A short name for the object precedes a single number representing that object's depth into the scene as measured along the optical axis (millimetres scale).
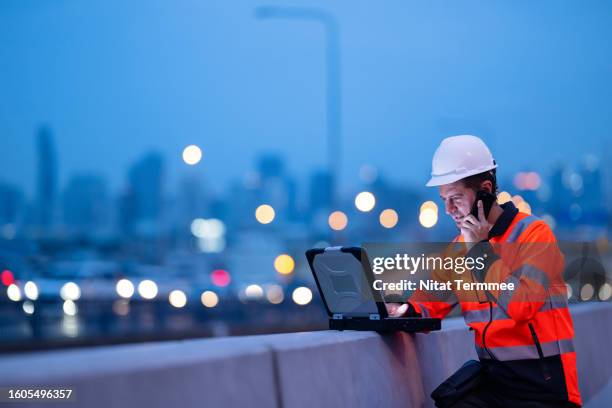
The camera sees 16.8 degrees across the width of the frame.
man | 10268
